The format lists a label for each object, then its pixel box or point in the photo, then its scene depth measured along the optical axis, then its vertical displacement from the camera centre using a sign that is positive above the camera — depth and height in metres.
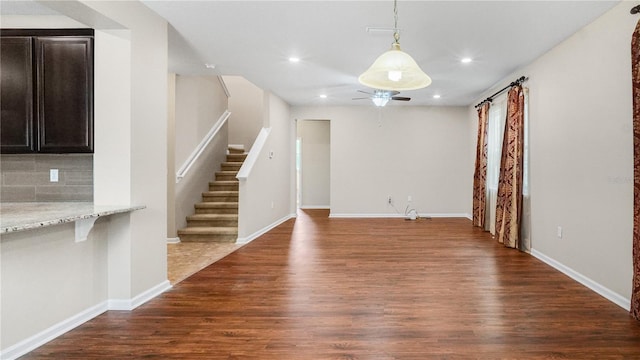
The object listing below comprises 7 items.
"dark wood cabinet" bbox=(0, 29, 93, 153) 2.50 +0.66
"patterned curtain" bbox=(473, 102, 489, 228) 6.05 +0.07
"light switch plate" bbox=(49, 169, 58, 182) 2.73 -0.01
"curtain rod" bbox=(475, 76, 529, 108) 4.52 +1.35
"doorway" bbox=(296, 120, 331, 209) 9.76 +0.20
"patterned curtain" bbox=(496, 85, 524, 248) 4.50 +0.05
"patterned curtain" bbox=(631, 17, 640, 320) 2.43 +0.02
